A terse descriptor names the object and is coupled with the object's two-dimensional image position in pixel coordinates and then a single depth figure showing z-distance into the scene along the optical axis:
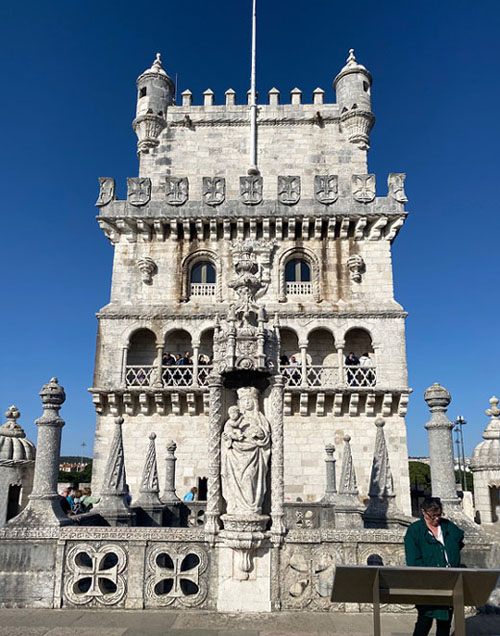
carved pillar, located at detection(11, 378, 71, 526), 7.48
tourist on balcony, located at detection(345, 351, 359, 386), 21.25
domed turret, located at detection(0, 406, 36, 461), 11.28
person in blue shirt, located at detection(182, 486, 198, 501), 18.03
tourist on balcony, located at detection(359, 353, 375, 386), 21.12
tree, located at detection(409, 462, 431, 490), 44.38
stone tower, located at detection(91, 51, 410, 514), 20.89
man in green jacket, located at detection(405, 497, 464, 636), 4.82
